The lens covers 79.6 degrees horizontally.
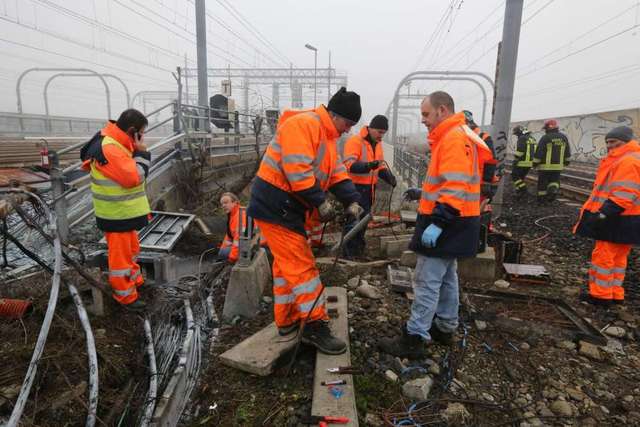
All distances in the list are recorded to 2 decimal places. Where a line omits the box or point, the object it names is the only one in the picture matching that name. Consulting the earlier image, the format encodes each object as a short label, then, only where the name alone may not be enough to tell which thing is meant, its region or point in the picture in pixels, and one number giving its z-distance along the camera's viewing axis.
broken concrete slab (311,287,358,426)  2.21
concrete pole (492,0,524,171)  6.93
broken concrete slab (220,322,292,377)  2.64
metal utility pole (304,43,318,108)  24.14
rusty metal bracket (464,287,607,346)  3.27
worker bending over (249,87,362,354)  2.56
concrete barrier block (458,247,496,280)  4.58
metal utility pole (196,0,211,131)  9.77
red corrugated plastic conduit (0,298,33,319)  3.22
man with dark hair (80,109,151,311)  3.57
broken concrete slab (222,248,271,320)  3.59
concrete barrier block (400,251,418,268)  4.76
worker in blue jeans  2.62
